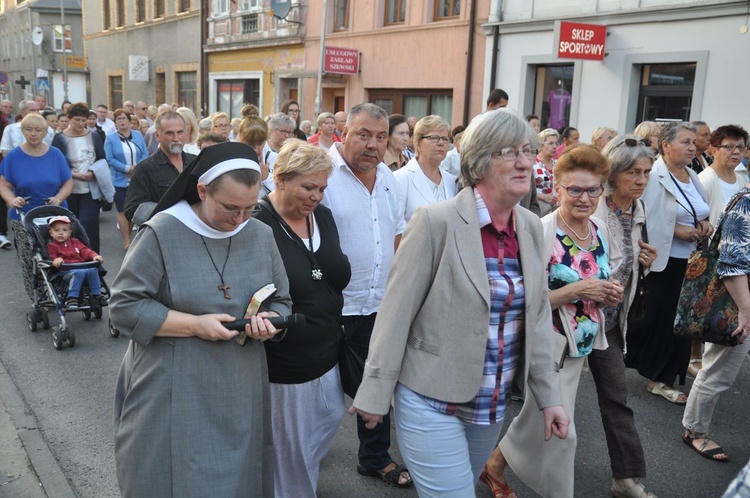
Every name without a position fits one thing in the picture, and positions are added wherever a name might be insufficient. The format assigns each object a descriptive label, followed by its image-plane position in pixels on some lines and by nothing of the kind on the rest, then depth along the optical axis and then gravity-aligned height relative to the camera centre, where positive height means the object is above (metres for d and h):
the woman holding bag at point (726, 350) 4.05 -1.39
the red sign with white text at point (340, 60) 19.92 +1.44
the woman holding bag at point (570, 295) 3.51 -0.82
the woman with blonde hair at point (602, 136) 8.09 -0.13
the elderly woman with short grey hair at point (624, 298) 3.92 -0.97
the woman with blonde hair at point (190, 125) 6.79 -0.19
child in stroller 6.70 -1.48
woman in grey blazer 2.62 -0.74
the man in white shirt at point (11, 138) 11.02 -0.64
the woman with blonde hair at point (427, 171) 5.01 -0.40
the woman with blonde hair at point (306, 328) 3.31 -1.01
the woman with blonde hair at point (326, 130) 10.41 -0.27
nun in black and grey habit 2.68 -0.87
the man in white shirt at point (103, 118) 16.95 -0.42
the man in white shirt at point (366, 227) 3.95 -0.63
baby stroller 6.64 -1.63
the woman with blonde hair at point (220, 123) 8.41 -0.20
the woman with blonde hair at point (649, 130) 7.15 -0.03
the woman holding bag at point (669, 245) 5.24 -0.87
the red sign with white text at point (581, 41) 13.44 +1.56
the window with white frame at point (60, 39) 51.44 +4.30
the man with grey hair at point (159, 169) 5.03 -0.49
